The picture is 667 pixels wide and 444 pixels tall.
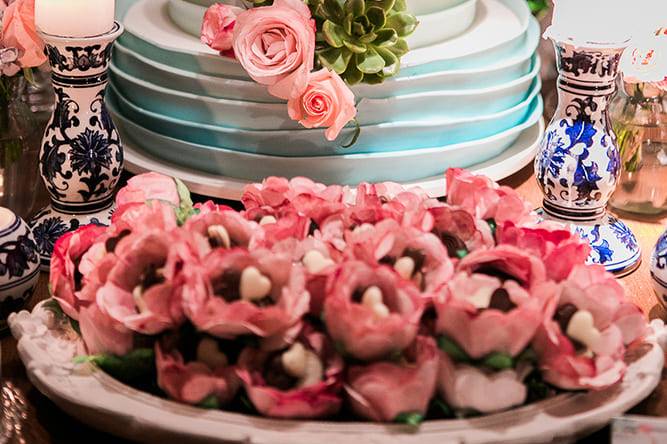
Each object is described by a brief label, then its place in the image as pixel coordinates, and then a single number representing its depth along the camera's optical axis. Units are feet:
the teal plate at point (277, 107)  5.00
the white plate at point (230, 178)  5.06
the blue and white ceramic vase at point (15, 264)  4.42
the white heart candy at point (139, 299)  3.88
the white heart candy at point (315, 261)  3.95
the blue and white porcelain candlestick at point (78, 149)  4.83
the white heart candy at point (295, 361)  3.81
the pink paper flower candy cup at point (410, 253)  3.93
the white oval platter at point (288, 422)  3.79
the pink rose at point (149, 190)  4.33
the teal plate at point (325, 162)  5.04
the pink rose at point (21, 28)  4.92
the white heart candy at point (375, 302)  3.79
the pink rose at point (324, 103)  4.76
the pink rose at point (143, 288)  3.86
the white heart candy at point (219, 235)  4.01
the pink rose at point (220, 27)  4.85
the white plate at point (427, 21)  5.21
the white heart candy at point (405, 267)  3.93
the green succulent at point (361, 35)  4.79
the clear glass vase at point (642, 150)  5.32
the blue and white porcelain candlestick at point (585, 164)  4.88
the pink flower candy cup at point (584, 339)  3.85
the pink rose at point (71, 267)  4.10
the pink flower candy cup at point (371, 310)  3.77
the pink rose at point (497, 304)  3.80
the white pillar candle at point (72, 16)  4.72
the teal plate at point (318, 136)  5.03
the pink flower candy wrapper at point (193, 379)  3.84
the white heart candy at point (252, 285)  3.84
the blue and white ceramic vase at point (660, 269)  4.49
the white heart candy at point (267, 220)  4.17
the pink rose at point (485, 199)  4.23
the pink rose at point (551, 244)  4.01
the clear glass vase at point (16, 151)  5.09
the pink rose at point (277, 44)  4.71
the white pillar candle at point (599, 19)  4.72
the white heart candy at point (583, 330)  3.87
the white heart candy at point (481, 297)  3.86
